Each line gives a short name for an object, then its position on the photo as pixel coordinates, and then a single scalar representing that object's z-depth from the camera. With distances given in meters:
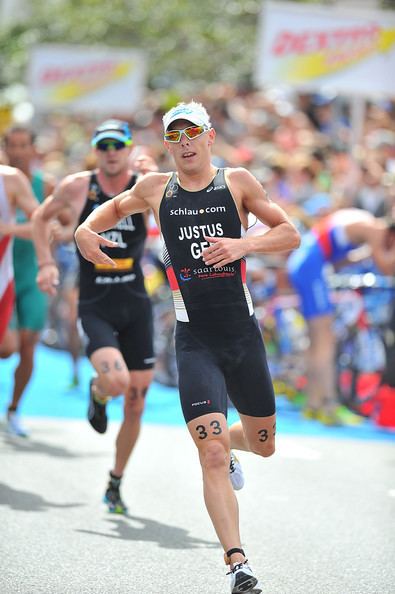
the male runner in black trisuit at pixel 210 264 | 13.71
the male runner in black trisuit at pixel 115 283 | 17.59
